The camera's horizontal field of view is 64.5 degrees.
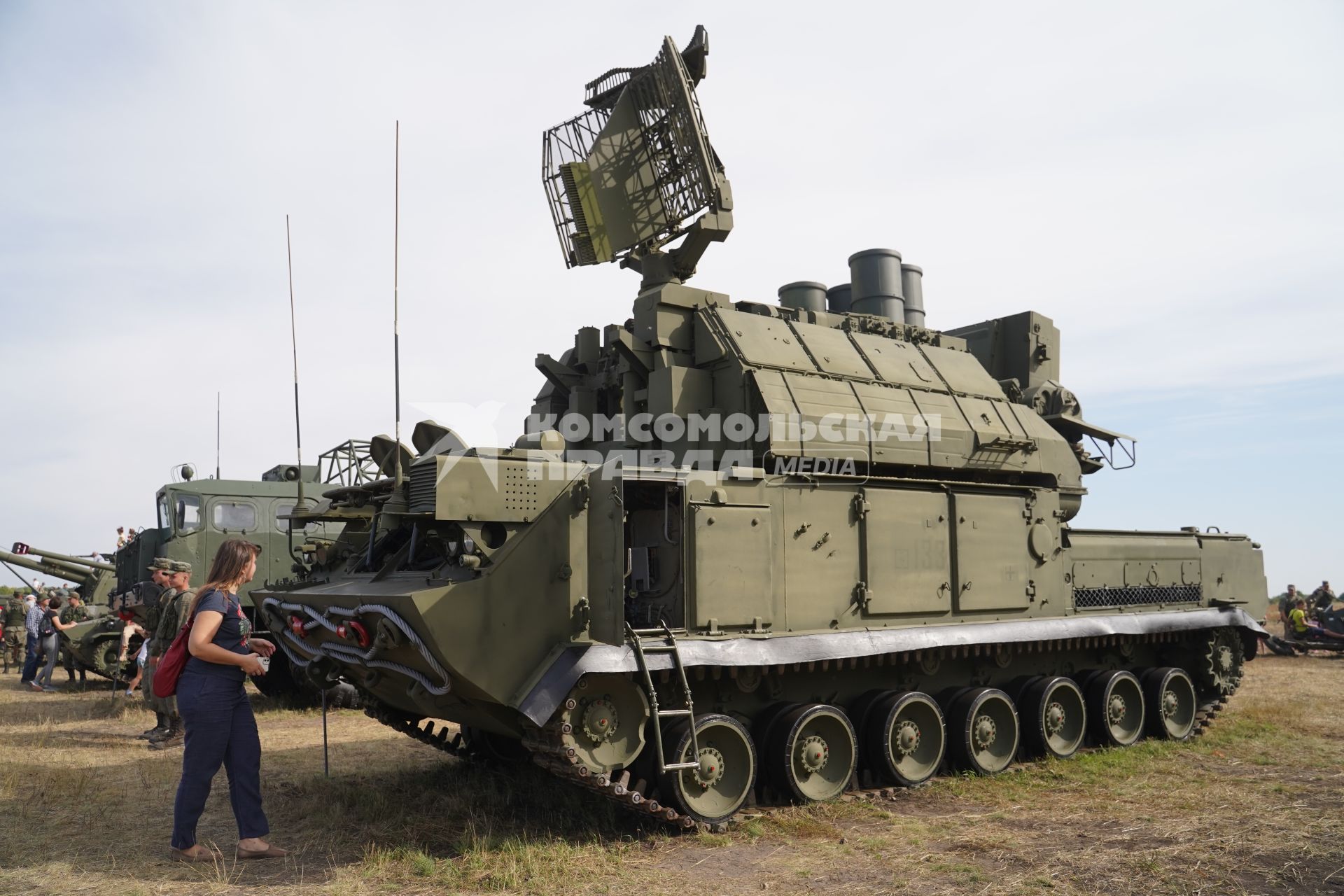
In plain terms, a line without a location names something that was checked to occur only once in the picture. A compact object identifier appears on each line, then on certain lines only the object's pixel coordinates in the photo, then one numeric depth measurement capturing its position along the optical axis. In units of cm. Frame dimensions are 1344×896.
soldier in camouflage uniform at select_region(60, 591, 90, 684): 1824
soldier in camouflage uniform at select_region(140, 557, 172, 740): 1064
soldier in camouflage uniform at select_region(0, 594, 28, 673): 2325
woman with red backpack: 644
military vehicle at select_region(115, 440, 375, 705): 1636
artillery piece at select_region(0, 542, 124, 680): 1714
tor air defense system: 699
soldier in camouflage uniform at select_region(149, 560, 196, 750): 988
